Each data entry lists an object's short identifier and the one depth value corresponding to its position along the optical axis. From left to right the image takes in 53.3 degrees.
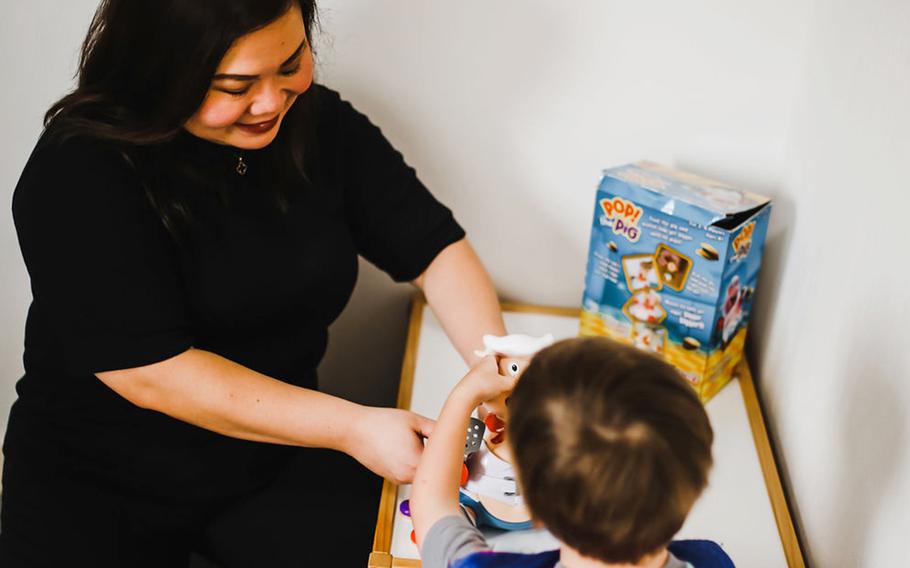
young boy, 0.60
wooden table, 0.97
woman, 0.94
